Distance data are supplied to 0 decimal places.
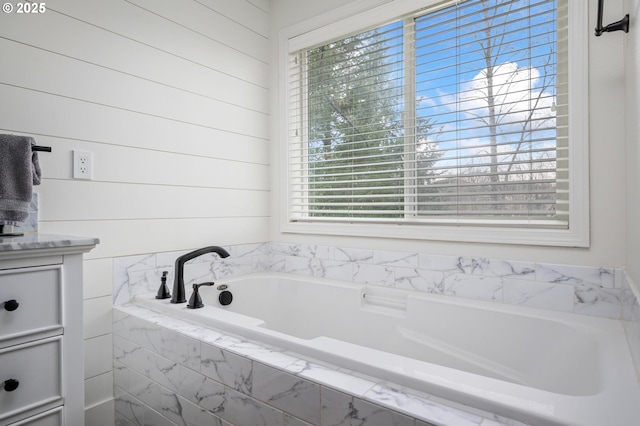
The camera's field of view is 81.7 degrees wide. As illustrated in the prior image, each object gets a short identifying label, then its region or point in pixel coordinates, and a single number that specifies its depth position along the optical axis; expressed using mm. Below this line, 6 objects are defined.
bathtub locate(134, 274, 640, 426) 856
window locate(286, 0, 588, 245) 1670
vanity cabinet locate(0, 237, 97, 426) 1052
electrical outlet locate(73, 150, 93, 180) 1642
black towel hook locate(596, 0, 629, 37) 1276
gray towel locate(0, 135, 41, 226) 1237
